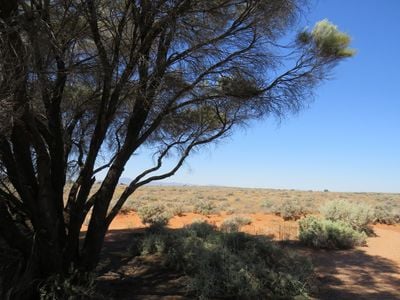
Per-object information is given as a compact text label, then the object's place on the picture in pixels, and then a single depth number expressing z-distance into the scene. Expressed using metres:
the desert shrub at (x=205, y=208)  21.28
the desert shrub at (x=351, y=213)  14.39
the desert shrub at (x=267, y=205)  23.95
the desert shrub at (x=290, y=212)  18.30
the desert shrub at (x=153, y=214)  16.20
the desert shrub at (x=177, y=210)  20.25
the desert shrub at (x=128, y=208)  21.55
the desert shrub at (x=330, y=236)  11.76
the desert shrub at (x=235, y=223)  13.69
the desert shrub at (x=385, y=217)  18.20
